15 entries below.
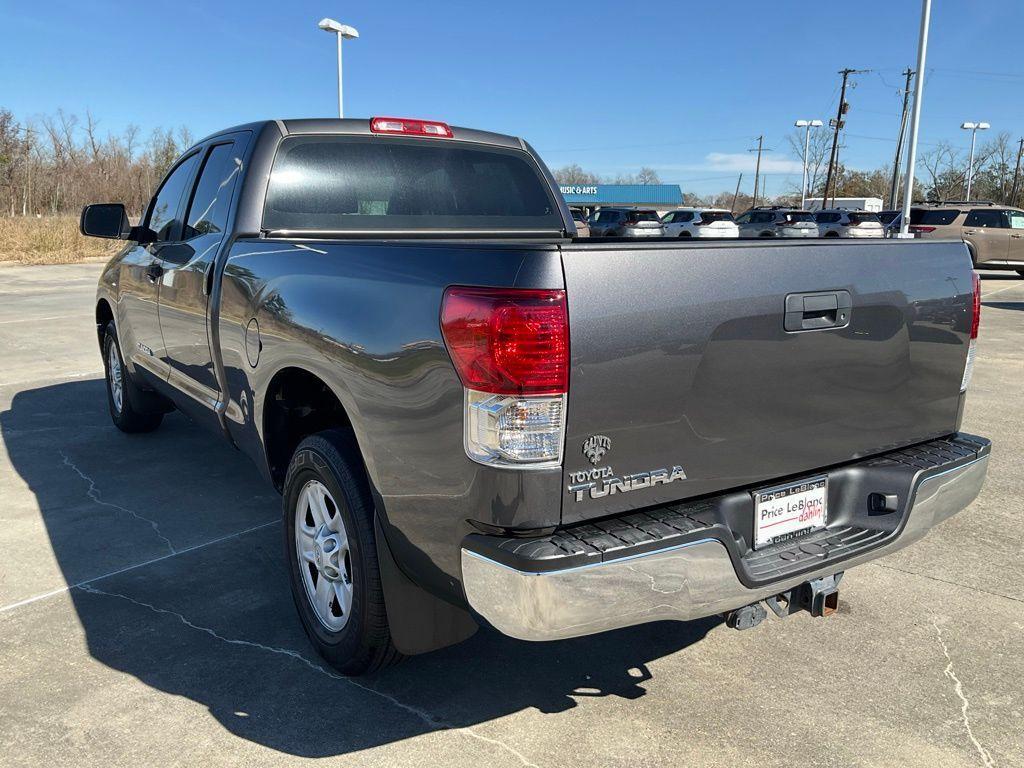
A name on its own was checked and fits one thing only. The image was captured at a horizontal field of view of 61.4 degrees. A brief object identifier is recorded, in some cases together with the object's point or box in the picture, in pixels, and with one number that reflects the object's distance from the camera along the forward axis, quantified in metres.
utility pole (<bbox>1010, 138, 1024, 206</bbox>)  66.45
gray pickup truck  2.22
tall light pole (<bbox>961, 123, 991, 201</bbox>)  53.88
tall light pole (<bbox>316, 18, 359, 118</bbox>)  23.44
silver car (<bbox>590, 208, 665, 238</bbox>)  31.97
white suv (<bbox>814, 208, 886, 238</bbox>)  30.39
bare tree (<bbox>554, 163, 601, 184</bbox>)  115.81
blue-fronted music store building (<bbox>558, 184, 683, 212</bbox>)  86.44
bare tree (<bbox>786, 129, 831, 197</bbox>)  72.54
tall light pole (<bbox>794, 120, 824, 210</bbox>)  57.25
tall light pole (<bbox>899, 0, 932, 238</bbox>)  21.88
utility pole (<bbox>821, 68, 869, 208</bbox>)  52.73
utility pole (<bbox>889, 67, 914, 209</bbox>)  50.09
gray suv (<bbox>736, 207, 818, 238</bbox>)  32.28
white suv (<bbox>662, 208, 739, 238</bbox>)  33.66
